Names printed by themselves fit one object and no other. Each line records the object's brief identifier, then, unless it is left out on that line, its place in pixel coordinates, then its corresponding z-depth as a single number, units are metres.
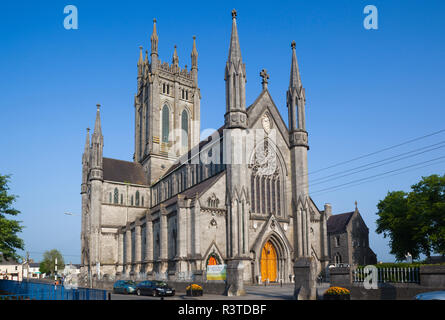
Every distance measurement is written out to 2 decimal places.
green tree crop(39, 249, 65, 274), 131.51
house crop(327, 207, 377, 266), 61.31
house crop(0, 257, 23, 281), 121.36
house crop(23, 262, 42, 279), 144.35
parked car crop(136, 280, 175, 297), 30.24
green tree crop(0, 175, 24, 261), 33.25
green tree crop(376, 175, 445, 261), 41.03
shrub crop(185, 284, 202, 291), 29.14
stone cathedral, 39.47
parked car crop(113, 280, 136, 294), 33.50
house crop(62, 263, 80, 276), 57.54
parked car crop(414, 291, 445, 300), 14.70
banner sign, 31.61
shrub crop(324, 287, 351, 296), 20.67
